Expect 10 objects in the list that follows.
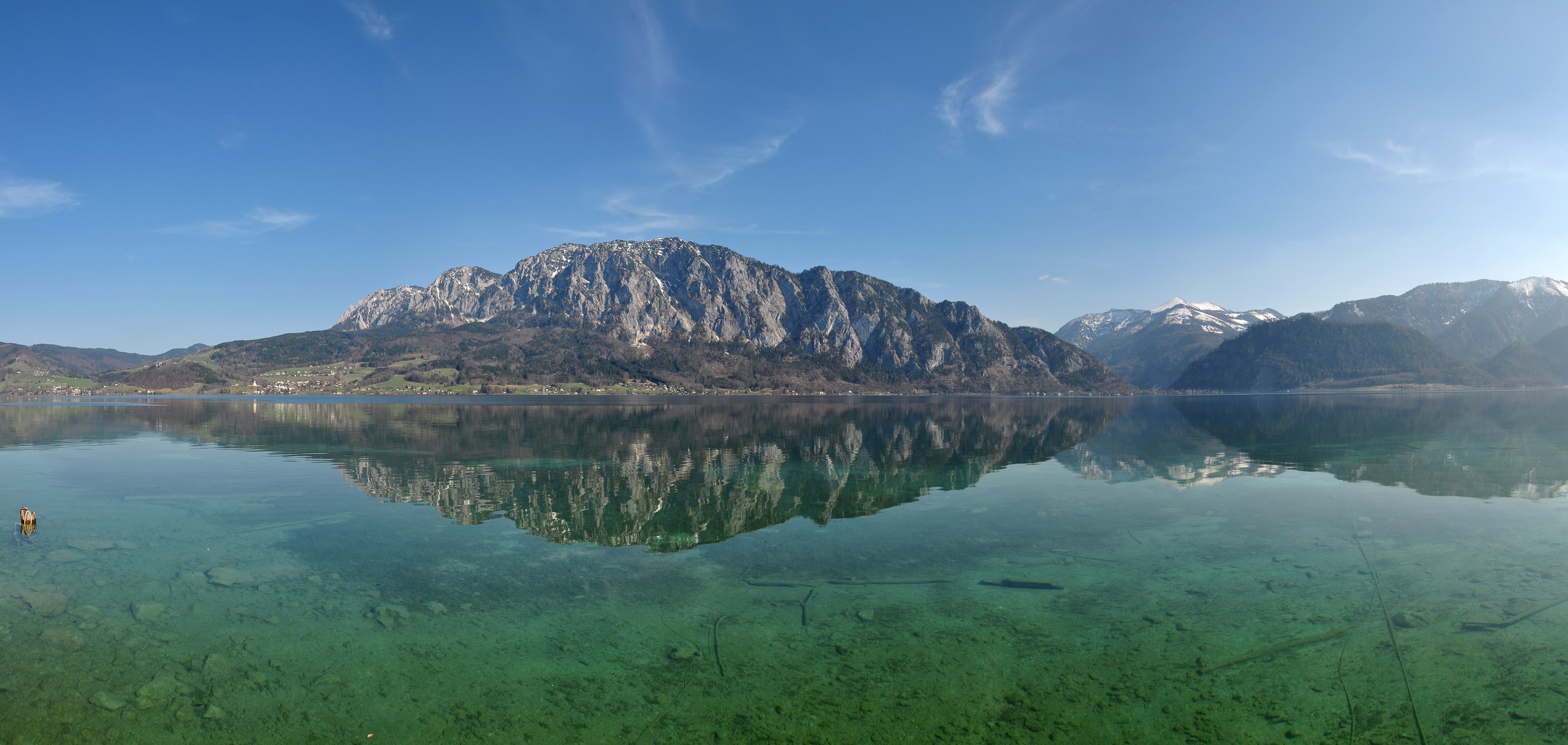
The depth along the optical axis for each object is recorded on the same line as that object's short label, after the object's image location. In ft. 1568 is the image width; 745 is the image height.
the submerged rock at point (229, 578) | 57.36
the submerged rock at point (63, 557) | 64.08
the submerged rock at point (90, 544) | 69.36
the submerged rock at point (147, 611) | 48.19
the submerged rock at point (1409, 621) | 46.78
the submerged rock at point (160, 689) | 35.70
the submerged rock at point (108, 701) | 34.73
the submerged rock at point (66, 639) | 42.45
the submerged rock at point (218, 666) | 39.01
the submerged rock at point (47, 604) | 48.91
